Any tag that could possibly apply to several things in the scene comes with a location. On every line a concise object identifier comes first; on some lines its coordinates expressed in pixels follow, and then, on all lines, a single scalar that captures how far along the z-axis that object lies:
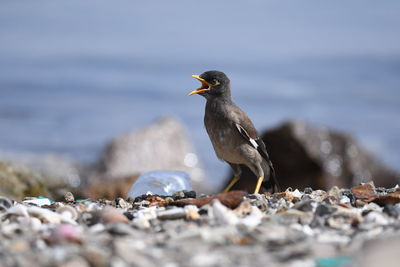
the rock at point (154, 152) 28.27
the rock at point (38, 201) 12.56
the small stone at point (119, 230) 8.75
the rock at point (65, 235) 8.21
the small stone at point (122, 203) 12.34
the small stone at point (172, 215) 10.15
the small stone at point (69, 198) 13.17
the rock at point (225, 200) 10.86
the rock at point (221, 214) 9.59
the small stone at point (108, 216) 9.87
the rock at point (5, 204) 10.82
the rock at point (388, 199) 11.32
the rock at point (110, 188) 21.14
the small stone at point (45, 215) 10.06
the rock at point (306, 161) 25.66
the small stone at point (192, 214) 10.07
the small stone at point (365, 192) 11.91
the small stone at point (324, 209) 10.25
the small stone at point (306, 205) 10.51
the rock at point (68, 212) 10.30
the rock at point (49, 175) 18.23
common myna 15.92
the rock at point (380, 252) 7.08
